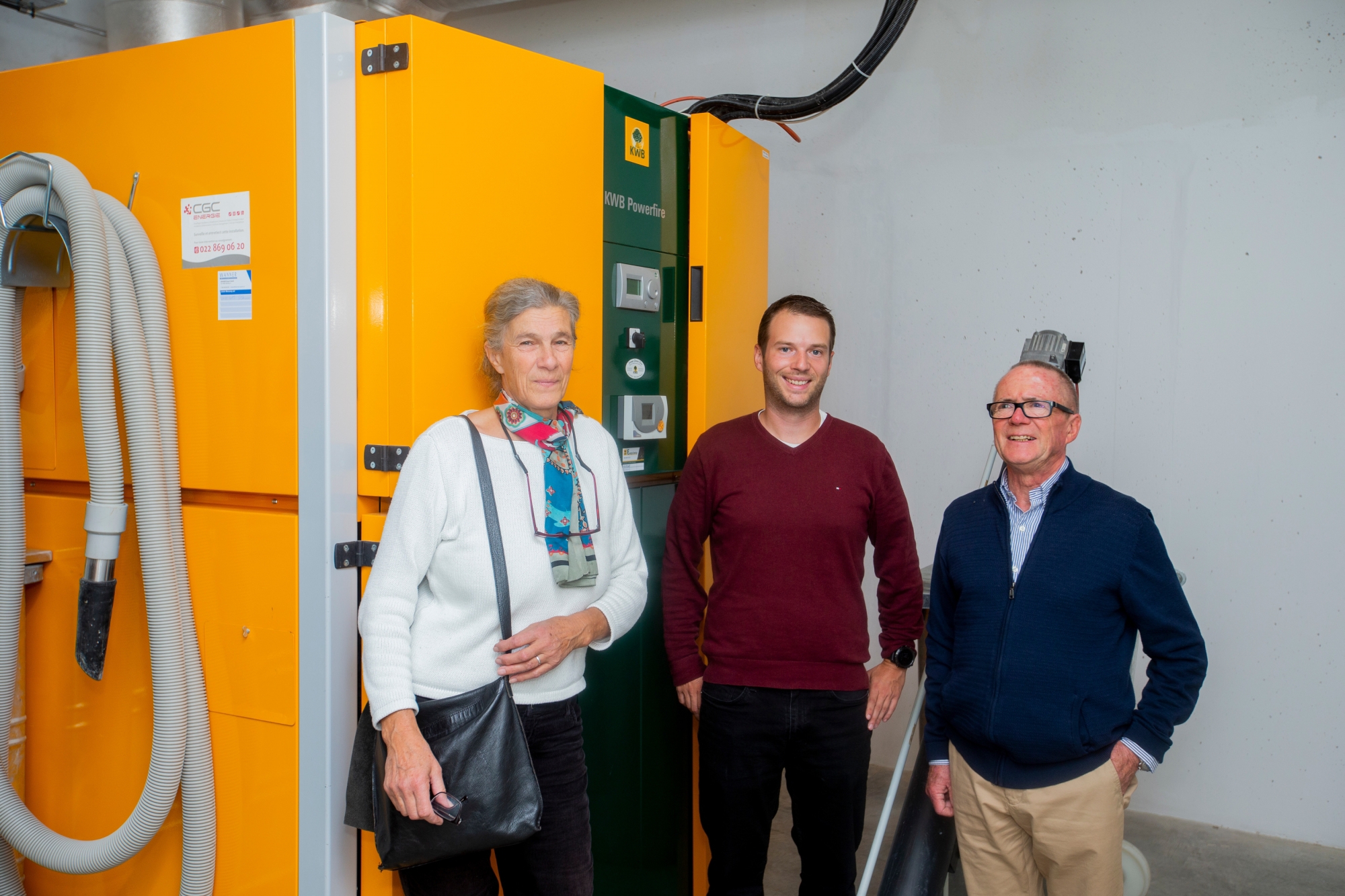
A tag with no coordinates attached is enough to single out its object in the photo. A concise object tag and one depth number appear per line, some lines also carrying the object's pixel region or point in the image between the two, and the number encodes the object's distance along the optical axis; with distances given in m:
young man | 2.29
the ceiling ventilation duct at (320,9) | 3.37
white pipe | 2.27
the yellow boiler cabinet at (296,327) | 1.92
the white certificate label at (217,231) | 2.02
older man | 1.83
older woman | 1.69
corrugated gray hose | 1.96
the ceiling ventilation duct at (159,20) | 2.98
